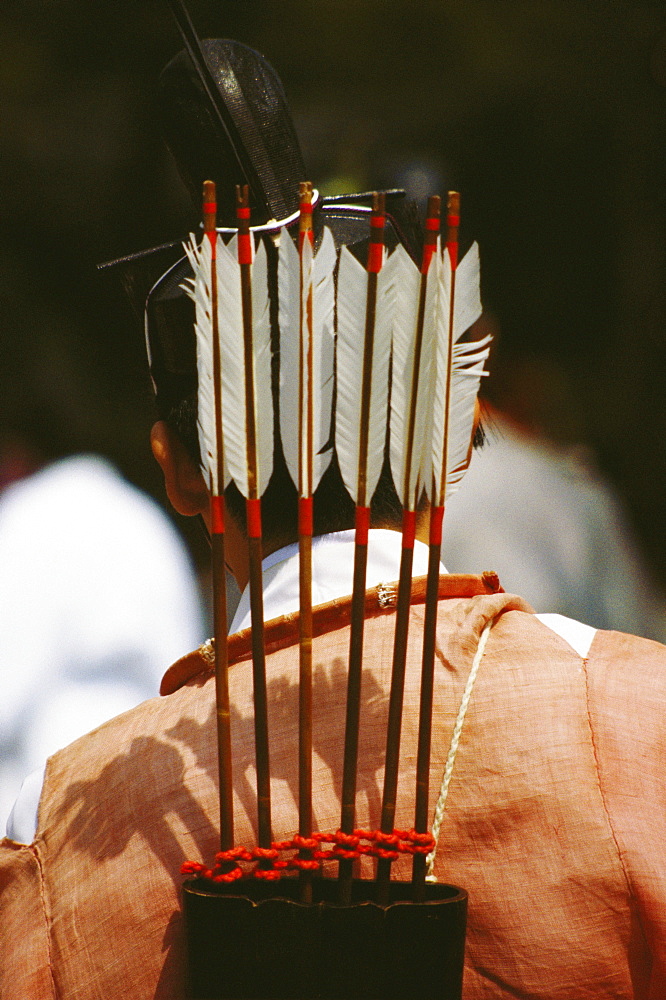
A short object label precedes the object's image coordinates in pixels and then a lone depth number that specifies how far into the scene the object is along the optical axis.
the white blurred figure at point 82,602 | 11.49
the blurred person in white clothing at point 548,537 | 11.85
